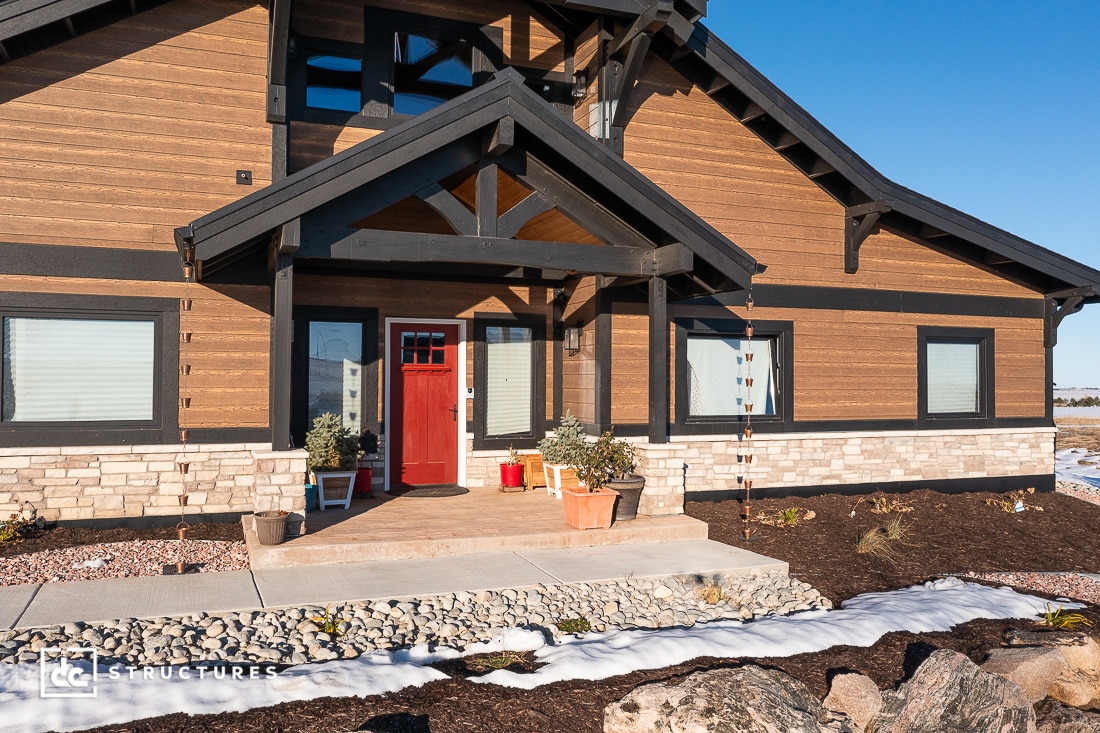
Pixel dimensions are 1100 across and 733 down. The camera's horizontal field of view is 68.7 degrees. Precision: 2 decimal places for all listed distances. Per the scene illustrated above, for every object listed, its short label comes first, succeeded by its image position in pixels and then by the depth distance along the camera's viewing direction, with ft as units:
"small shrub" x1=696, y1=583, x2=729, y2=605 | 21.45
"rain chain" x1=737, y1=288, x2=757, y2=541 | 31.14
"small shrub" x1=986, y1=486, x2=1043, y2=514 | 35.27
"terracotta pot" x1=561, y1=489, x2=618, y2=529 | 26.18
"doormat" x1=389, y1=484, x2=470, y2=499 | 32.24
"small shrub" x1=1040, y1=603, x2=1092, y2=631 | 20.42
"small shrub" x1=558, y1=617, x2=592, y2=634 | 18.81
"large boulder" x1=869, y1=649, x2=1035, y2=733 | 14.40
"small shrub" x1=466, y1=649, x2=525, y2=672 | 16.30
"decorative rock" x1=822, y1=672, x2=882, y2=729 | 14.83
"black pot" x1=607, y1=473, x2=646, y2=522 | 27.73
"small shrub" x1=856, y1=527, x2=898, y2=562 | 26.64
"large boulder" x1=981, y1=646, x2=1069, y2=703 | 16.71
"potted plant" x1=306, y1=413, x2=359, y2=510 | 29.01
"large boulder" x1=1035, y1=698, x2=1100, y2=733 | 15.46
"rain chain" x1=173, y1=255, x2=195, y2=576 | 27.30
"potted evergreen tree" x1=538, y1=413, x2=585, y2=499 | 31.16
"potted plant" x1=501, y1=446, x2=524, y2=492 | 33.65
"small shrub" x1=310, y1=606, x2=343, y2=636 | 17.75
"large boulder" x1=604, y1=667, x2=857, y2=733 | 13.24
